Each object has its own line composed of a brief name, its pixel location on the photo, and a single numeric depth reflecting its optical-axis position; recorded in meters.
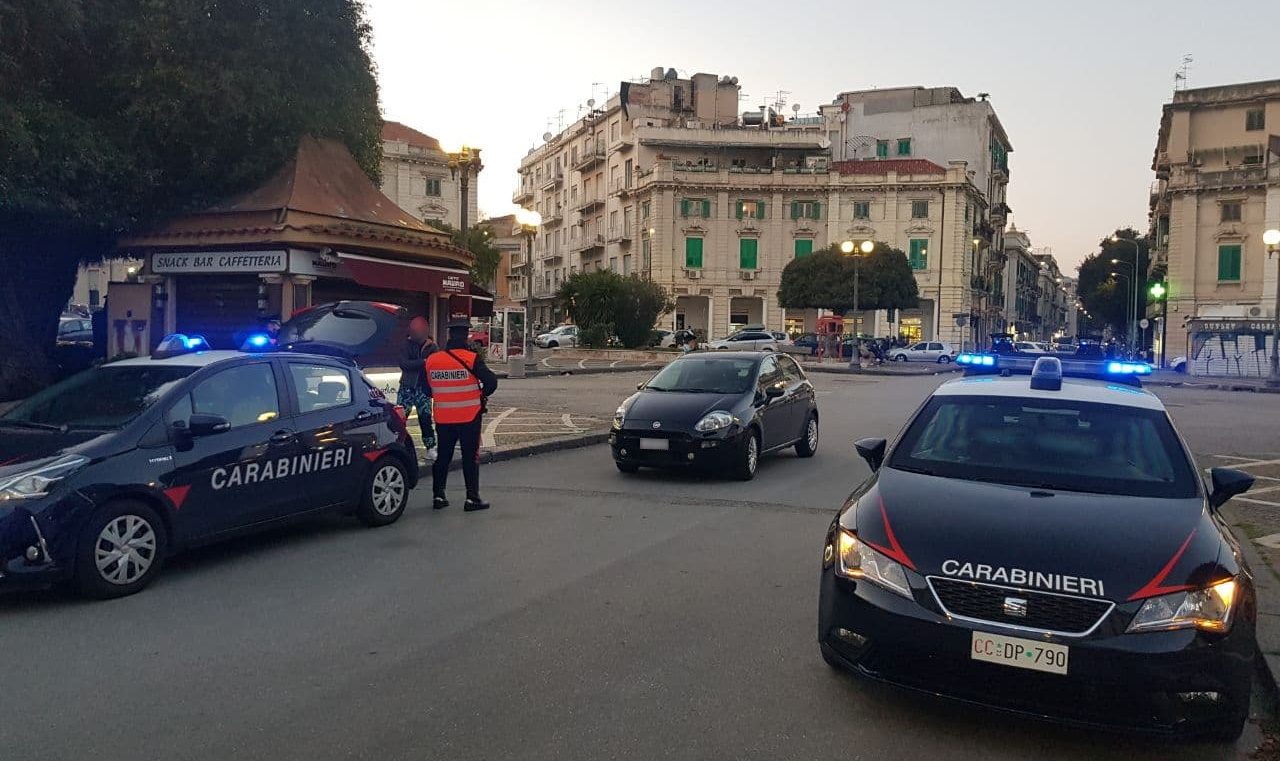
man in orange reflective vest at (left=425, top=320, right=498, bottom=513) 8.95
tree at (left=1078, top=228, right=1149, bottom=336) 81.12
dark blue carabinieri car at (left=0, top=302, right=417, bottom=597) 5.75
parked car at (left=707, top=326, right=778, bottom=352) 45.31
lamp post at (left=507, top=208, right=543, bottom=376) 32.31
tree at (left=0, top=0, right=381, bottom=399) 14.02
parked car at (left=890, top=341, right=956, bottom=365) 51.84
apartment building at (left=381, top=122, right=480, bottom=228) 64.56
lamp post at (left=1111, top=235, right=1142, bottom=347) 68.49
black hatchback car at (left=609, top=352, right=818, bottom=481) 10.63
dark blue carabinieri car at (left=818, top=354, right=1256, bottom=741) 3.66
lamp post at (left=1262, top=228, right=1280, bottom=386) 33.16
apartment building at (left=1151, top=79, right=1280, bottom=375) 51.50
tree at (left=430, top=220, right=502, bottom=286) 58.37
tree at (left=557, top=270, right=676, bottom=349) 47.84
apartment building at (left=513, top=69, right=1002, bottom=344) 63.72
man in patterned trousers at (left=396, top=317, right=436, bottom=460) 11.45
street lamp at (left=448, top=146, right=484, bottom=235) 23.59
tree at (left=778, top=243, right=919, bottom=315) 55.94
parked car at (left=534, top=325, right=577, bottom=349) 54.38
